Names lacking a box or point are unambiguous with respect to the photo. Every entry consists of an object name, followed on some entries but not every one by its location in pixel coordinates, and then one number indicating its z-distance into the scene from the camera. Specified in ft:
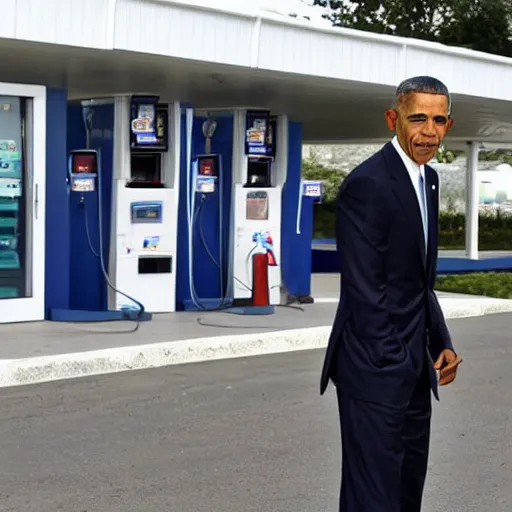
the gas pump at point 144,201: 37.68
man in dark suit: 12.30
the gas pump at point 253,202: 41.34
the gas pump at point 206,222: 40.52
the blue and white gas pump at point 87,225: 37.11
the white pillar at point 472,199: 68.85
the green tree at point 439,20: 121.70
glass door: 34.88
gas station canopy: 30.01
